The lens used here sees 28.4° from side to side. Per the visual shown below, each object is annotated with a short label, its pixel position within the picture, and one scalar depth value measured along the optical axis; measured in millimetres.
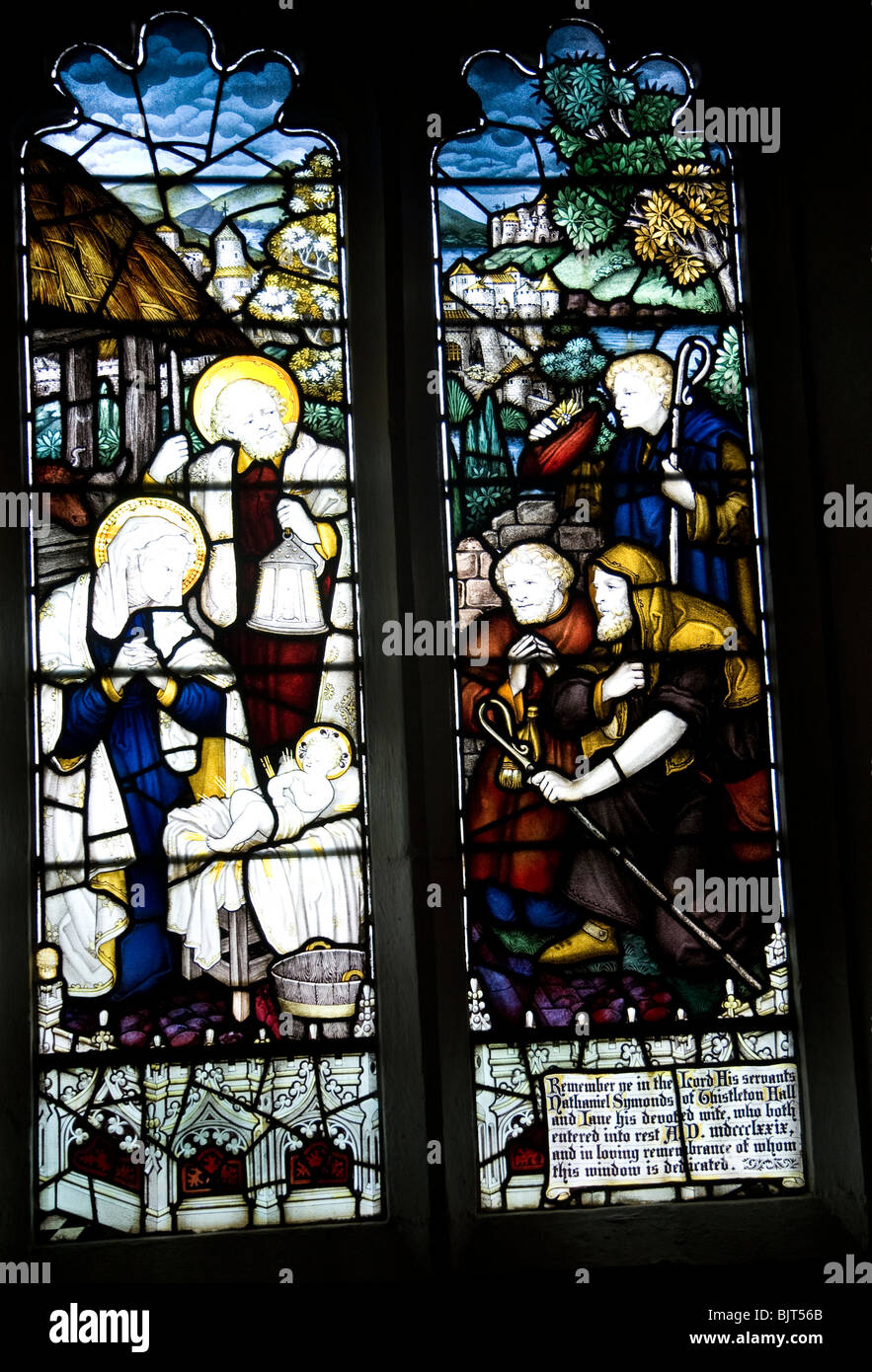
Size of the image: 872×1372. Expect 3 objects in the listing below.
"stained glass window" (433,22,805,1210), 4234
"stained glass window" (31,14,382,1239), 4141
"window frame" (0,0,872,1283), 4090
